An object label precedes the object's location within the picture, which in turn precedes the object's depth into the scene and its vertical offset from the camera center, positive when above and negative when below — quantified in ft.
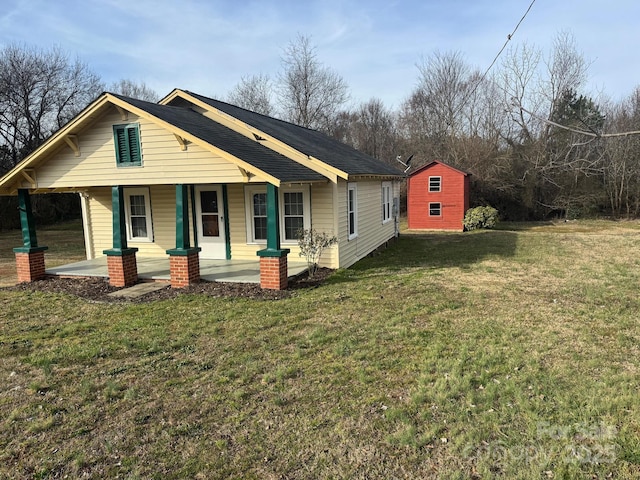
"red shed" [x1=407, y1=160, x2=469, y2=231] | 68.90 +0.98
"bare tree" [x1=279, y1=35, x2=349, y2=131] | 113.80 +29.41
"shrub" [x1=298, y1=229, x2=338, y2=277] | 30.60 -2.68
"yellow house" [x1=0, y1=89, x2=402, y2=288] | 27.50 +1.87
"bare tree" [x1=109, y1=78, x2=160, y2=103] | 143.33 +39.86
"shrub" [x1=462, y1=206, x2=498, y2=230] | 69.46 -2.67
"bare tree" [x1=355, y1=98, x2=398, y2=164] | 128.57 +22.86
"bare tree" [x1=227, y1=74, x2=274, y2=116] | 122.62 +32.06
